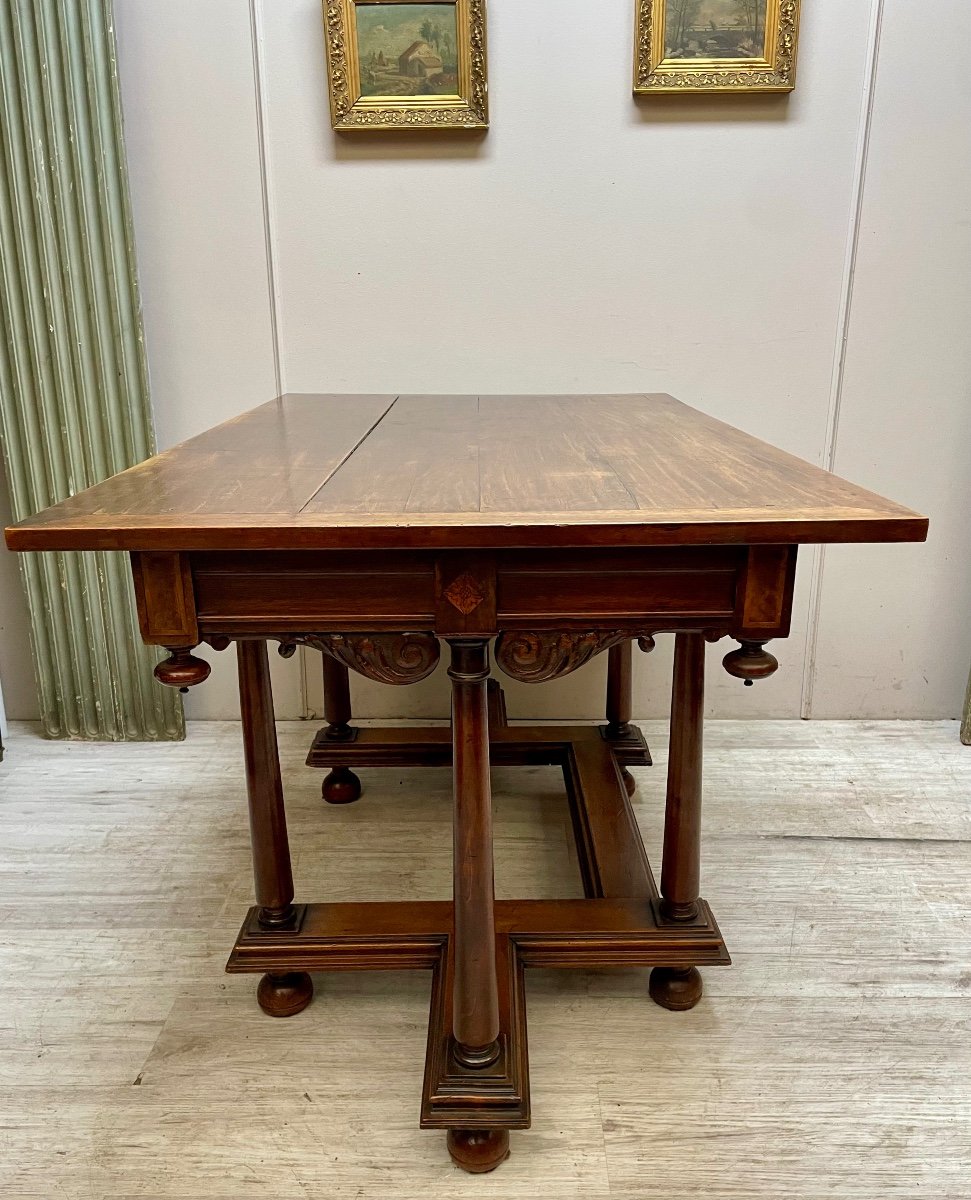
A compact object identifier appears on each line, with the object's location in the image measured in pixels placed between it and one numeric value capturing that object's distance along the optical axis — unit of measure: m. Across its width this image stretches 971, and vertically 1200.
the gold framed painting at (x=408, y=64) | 2.26
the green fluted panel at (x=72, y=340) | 2.25
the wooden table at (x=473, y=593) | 1.06
